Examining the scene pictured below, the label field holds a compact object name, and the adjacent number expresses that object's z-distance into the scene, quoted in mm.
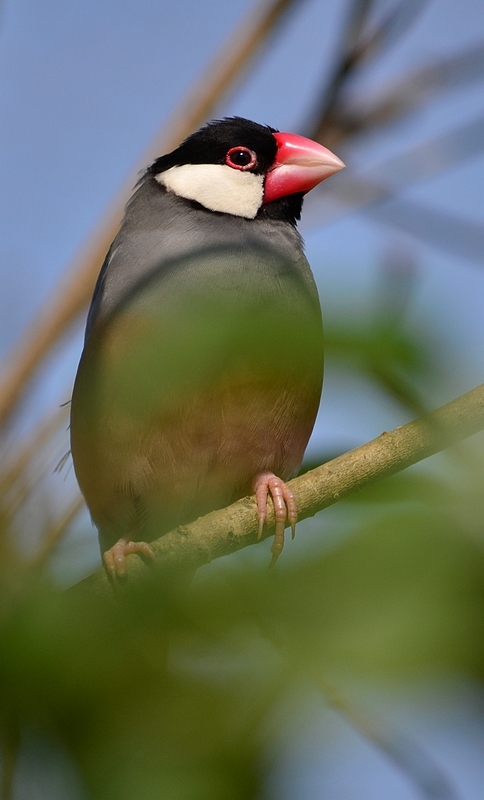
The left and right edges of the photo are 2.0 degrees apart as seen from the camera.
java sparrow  2568
